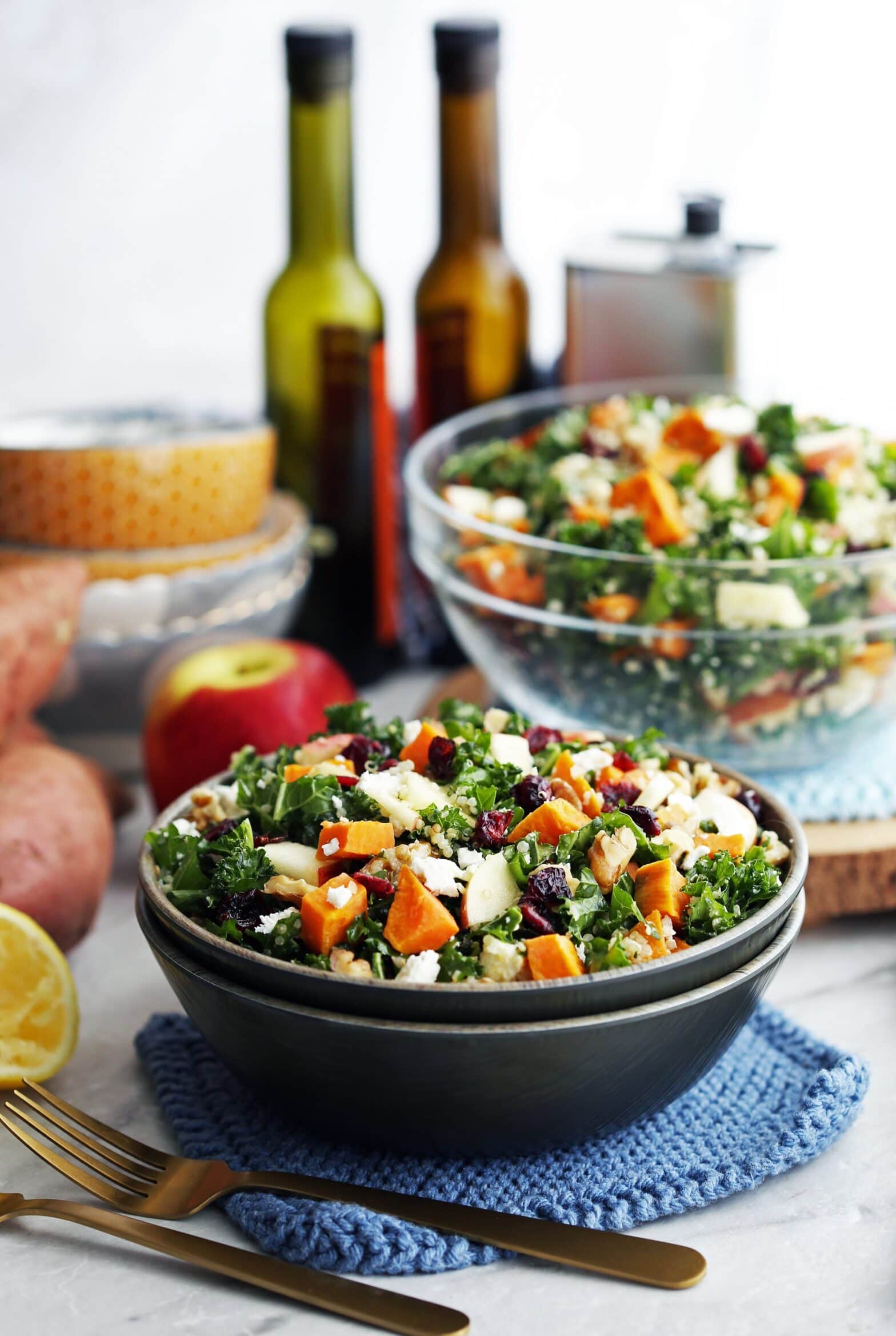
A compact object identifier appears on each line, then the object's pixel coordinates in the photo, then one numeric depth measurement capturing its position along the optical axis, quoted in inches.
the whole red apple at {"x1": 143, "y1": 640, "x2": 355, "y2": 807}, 50.0
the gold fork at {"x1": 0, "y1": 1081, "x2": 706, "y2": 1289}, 40.3
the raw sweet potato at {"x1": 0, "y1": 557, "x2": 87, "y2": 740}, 48.8
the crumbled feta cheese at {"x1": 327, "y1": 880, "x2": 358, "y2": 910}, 40.7
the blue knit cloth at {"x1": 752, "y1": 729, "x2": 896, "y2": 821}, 47.8
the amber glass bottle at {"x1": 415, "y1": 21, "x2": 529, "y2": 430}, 53.0
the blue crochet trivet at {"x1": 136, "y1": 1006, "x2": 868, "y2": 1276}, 40.5
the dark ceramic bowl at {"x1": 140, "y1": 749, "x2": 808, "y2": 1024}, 39.9
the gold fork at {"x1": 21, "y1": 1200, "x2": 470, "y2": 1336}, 39.6
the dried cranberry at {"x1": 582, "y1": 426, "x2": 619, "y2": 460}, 50.3
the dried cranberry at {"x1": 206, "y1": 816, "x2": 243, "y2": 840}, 42.7
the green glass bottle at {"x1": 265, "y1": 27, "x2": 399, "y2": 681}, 53.7
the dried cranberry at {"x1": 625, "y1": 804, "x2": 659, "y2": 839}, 42.2
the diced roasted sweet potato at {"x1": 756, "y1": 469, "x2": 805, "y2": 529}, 48.3
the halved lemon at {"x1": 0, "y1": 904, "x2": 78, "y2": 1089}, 43.6
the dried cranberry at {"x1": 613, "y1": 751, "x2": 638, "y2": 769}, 43.6
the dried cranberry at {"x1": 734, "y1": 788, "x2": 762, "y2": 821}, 43.5
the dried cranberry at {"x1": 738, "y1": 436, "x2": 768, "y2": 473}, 49.2
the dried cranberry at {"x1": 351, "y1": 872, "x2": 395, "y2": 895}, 41.1
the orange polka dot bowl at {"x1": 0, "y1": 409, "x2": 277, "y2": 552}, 51.6
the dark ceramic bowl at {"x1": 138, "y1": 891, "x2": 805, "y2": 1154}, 40.0
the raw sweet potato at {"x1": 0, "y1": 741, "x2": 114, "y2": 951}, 45.6
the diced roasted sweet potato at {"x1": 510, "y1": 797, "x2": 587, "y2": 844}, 41.7
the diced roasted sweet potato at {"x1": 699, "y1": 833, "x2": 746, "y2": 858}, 42.3
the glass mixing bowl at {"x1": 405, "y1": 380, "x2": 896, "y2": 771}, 47.2
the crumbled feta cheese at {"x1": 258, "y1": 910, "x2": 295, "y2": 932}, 41.0
